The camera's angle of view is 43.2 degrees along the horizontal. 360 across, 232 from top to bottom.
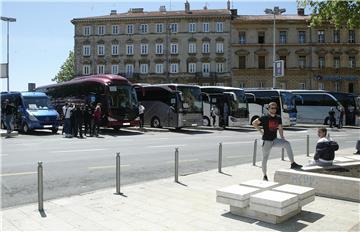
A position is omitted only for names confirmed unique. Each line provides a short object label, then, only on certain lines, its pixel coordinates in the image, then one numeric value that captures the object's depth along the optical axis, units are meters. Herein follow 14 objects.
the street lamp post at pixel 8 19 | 34.40
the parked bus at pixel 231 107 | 33.03
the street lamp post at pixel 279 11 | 60.59
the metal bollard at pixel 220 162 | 11.83
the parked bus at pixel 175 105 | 29.38
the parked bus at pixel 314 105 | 40.69
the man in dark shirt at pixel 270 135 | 10.38
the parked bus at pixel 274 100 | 36.09
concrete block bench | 6.61
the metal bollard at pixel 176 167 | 10.27
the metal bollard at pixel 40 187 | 7.40
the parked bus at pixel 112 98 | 27.14
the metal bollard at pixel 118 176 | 8.94
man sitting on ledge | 9.95
